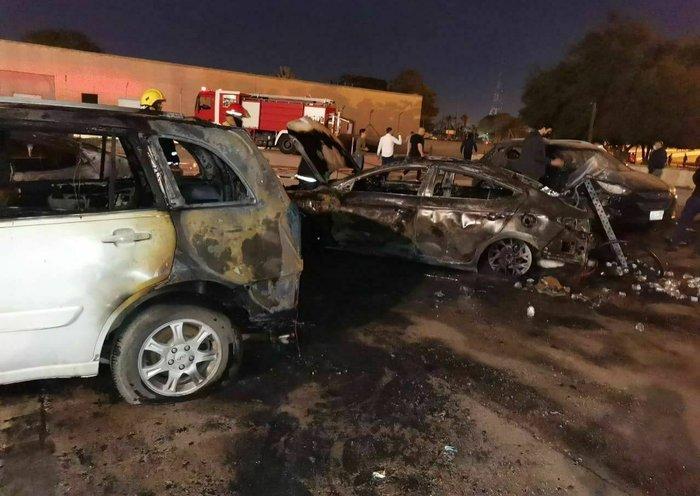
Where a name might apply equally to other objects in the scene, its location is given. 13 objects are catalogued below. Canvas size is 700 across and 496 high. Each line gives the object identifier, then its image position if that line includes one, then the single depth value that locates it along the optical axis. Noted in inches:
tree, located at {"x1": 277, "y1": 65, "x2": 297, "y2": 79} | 1530.8
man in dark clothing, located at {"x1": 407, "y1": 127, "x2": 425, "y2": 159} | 500.4
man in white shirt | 527.5
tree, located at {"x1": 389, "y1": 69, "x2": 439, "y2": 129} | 2375.7
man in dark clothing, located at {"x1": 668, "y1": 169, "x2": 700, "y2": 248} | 306.5
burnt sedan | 229.5
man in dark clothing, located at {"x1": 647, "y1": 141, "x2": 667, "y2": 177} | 484.4
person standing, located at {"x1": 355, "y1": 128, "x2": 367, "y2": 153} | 708.7
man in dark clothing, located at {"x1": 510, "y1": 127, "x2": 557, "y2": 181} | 324.5
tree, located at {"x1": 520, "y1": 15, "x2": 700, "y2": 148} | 997.2
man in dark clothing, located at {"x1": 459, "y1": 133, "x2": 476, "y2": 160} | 604.1
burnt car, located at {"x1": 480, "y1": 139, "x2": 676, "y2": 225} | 332.5
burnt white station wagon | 105.0
